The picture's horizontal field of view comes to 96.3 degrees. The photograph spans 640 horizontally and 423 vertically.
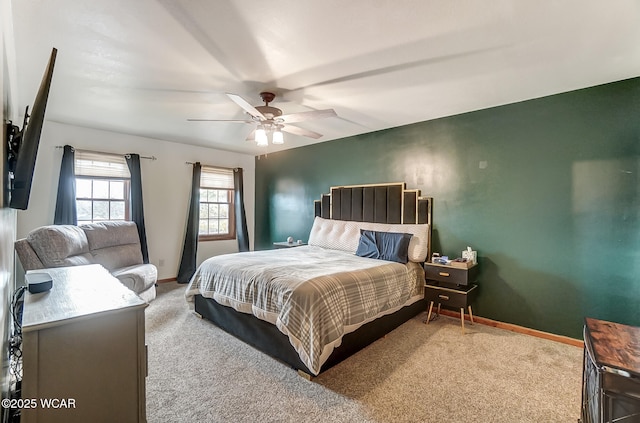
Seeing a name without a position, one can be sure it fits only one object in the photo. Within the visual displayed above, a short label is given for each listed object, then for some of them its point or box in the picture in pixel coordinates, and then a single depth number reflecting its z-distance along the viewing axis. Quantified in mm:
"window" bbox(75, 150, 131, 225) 4234
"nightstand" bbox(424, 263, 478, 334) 3126
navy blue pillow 3477
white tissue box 3355
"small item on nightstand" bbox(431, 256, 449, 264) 3383
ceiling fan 2687
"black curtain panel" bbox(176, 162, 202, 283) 5125
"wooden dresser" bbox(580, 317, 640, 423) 1057
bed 2277
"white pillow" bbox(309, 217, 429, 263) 3580
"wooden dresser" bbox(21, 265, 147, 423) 1065
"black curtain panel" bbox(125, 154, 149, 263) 4566
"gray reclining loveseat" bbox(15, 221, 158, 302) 2967
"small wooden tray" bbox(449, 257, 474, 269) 3155
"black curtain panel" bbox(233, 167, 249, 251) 5984
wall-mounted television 1466
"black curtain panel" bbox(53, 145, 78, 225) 3928
